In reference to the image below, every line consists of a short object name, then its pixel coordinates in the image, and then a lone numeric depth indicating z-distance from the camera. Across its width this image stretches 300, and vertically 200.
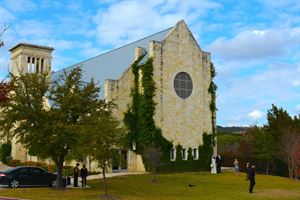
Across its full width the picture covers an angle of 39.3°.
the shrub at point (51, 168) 41.28
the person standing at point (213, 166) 43.72
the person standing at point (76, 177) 28.25
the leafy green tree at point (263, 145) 47.62
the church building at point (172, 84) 43.25
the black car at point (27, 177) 27.25
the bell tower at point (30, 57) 62.69
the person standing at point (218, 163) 44.10
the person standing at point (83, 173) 28.28
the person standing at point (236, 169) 41.72
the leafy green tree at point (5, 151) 58.25
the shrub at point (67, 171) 36.73
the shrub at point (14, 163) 51.43
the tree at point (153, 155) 35.60
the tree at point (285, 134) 42.72
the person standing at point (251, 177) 26.30
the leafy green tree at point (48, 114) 26.36
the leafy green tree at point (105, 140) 23.09
